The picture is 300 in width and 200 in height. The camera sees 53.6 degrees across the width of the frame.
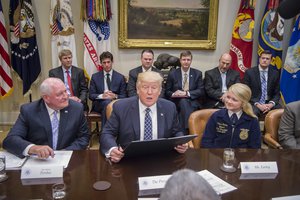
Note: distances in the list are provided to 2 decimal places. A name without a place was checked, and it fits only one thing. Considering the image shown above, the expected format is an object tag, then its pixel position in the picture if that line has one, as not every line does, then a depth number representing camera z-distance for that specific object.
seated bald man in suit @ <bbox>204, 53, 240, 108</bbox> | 4.46
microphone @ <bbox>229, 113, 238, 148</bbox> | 2.43
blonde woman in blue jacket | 2.43
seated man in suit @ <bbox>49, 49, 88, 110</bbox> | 4.35
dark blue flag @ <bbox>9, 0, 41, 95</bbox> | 4.57
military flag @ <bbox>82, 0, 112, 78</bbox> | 4.61
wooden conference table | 1.44
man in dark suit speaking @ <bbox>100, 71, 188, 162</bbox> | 2.20
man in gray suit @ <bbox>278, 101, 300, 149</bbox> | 2.63
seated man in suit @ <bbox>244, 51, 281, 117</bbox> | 4.45
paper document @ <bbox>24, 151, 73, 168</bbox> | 1.73
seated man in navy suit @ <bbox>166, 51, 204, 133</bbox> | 4.38
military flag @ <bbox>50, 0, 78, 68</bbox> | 4.61
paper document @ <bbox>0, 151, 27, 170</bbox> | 1.69
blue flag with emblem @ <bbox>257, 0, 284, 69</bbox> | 4.73
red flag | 4.82
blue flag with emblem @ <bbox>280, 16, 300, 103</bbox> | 4.74
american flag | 4.58
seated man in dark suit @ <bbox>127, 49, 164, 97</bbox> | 4.45
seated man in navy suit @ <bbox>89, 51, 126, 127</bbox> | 4.43
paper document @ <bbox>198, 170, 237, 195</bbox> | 1.51
